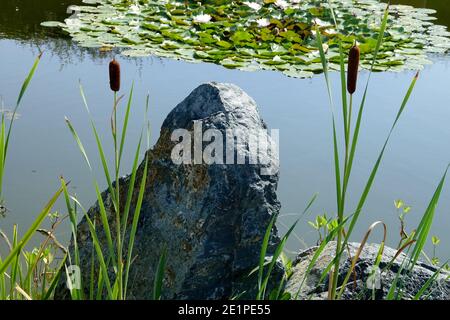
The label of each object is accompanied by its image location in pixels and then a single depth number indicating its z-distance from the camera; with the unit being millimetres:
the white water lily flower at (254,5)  6262
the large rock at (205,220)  1917
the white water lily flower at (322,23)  6000
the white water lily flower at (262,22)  5863
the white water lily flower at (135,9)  6087
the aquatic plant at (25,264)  1157
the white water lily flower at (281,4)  6297
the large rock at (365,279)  1933
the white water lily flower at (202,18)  5809
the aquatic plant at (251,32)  5148
